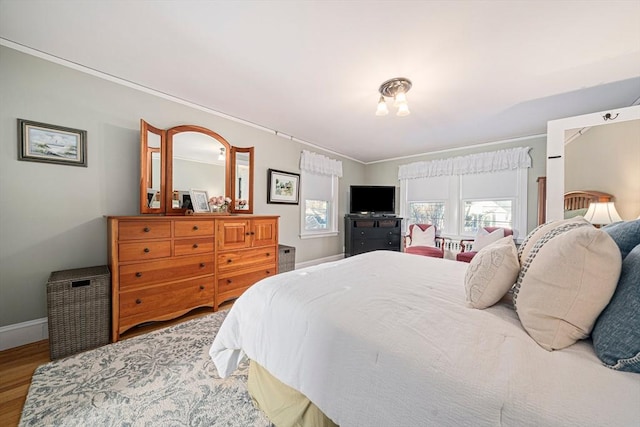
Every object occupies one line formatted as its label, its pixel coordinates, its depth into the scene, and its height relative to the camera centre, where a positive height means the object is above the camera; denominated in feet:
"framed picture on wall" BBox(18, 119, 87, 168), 6.11 +1.86
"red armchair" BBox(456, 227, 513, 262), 11.19 -1.90
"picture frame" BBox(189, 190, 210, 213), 8.64 +0.38
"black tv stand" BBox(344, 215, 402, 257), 14.89 -1.48
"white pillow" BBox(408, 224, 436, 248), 13.50 -1.51
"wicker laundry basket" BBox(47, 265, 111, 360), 5.52 -2.59
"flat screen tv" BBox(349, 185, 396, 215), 15.71 +0.81
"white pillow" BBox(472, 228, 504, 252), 11.33 -1.23
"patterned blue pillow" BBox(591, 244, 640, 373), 2.03 -1.09
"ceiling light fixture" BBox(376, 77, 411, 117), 7.06 +3.97
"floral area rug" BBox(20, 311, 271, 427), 4.04 -3.69
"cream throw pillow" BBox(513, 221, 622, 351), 2.44 -0.83
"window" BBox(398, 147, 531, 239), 12.19 +1.25
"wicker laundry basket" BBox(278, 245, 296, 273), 10.78 -2.29
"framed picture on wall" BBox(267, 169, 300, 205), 11.98 +1.33
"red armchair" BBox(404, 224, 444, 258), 12.69 -1.70
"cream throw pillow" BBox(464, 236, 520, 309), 3.38 -0.98
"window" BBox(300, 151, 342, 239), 13.74 +1.07
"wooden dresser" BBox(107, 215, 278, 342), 6.36 -1.75
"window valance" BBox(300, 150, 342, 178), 13.53 +3.00
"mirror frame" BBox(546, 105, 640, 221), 7.70 +1.91
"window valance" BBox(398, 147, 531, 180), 11.93 +2.88
